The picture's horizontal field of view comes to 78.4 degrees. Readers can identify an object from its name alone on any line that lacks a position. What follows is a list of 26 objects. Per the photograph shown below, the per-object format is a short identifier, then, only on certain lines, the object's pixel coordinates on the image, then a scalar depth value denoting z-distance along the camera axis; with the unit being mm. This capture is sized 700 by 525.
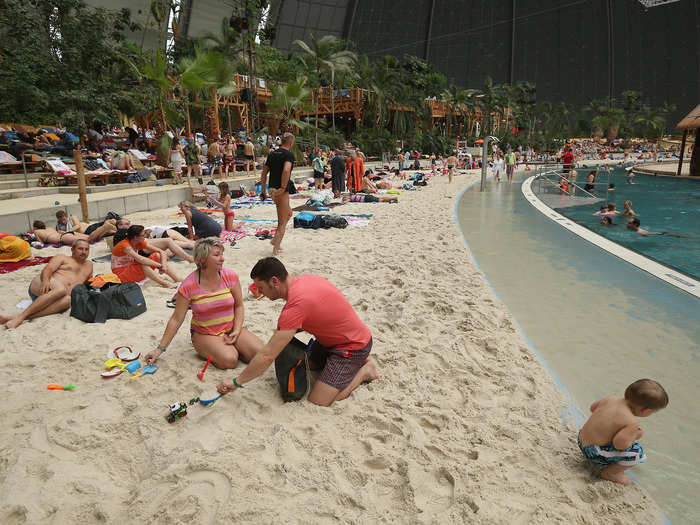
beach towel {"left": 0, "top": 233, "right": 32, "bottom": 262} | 6543
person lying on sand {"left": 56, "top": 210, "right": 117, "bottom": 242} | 7418
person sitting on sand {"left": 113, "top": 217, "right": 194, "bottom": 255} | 5680
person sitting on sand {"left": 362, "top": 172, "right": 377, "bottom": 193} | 15070
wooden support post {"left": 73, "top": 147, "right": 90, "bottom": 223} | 8422
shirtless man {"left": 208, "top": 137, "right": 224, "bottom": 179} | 15188
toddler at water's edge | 2186
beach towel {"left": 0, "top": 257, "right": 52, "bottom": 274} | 6255
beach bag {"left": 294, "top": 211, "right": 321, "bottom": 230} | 9242
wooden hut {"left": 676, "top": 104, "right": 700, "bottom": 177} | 22047
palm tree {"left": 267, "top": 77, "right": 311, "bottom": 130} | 17188
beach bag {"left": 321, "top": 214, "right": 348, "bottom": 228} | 9320
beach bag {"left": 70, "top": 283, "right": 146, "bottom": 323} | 4359
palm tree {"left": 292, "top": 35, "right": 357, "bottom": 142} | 21266
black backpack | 3037
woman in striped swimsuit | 3484
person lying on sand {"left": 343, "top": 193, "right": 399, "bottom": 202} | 13445
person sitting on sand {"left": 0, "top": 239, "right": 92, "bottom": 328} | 4383
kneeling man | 2750
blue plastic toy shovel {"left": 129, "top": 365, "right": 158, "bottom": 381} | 3362
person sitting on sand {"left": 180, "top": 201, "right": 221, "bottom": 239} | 7512
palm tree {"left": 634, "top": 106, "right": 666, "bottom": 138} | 58875
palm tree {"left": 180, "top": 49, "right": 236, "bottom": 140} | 12257
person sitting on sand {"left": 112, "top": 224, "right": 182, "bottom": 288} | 5371
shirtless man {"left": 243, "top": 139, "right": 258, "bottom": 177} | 17203
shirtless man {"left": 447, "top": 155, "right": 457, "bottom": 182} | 20875
